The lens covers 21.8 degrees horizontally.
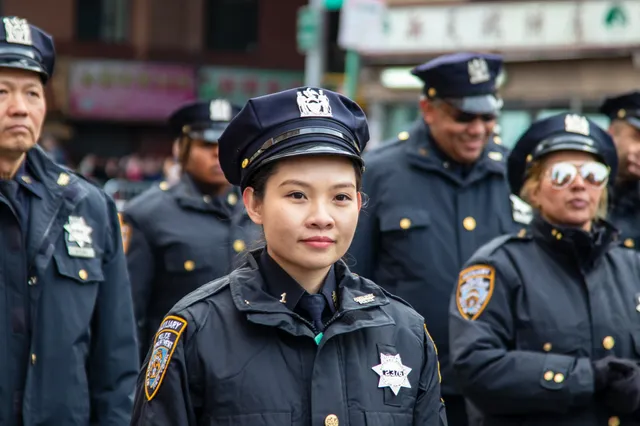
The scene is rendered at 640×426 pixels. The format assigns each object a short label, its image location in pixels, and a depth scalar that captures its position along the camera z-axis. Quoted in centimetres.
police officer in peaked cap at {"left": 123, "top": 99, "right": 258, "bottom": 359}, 916
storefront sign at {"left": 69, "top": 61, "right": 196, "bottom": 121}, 4207
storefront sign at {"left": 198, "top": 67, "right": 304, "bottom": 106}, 4241
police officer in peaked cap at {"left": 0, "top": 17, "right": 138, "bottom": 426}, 622
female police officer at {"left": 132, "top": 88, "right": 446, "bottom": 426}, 435
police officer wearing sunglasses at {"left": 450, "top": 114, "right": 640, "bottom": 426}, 640
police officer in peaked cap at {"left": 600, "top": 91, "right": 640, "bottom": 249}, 930
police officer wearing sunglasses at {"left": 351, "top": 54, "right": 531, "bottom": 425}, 802
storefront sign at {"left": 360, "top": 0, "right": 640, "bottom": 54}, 2358
